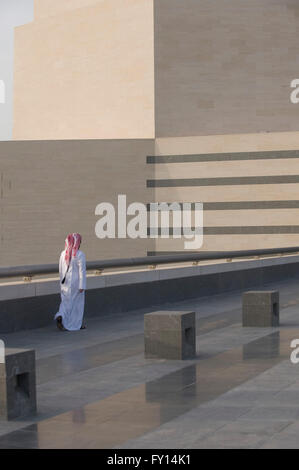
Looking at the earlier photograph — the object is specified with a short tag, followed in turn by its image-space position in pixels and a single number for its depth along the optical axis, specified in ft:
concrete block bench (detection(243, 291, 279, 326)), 45.32
